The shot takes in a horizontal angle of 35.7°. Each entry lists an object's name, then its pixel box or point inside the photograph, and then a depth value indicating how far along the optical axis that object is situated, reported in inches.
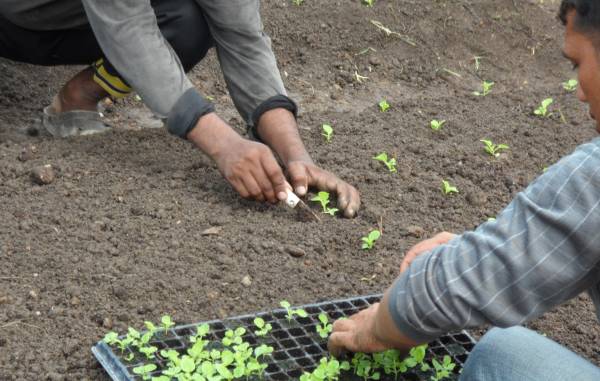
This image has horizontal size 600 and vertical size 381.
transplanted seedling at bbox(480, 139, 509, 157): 162.4
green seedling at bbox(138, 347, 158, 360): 102.7
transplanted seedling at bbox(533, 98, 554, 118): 179.3
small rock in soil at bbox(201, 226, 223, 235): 130.0
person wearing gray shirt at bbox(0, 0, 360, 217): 131.3
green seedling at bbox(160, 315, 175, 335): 105.4
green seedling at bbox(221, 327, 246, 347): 103.1
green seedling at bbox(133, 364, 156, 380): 97.3
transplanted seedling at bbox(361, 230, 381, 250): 130.3
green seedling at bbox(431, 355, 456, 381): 104.3
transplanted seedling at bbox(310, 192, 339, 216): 136.6
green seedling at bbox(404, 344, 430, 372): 103.5
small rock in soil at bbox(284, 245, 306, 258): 127.7
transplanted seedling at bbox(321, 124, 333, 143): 160.7
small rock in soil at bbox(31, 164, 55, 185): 138.3
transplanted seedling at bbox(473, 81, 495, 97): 190.2
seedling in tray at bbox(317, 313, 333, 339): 108.7
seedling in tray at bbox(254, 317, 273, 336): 106.3
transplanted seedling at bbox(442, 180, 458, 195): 147.5
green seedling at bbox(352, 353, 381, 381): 101.4
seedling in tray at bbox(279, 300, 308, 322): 109.5
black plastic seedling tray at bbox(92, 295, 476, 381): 103.1
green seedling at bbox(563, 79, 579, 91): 195.0
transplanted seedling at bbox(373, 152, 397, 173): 152.5
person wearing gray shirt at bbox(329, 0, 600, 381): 72.1
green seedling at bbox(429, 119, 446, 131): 169.0
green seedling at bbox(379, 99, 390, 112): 176.9
